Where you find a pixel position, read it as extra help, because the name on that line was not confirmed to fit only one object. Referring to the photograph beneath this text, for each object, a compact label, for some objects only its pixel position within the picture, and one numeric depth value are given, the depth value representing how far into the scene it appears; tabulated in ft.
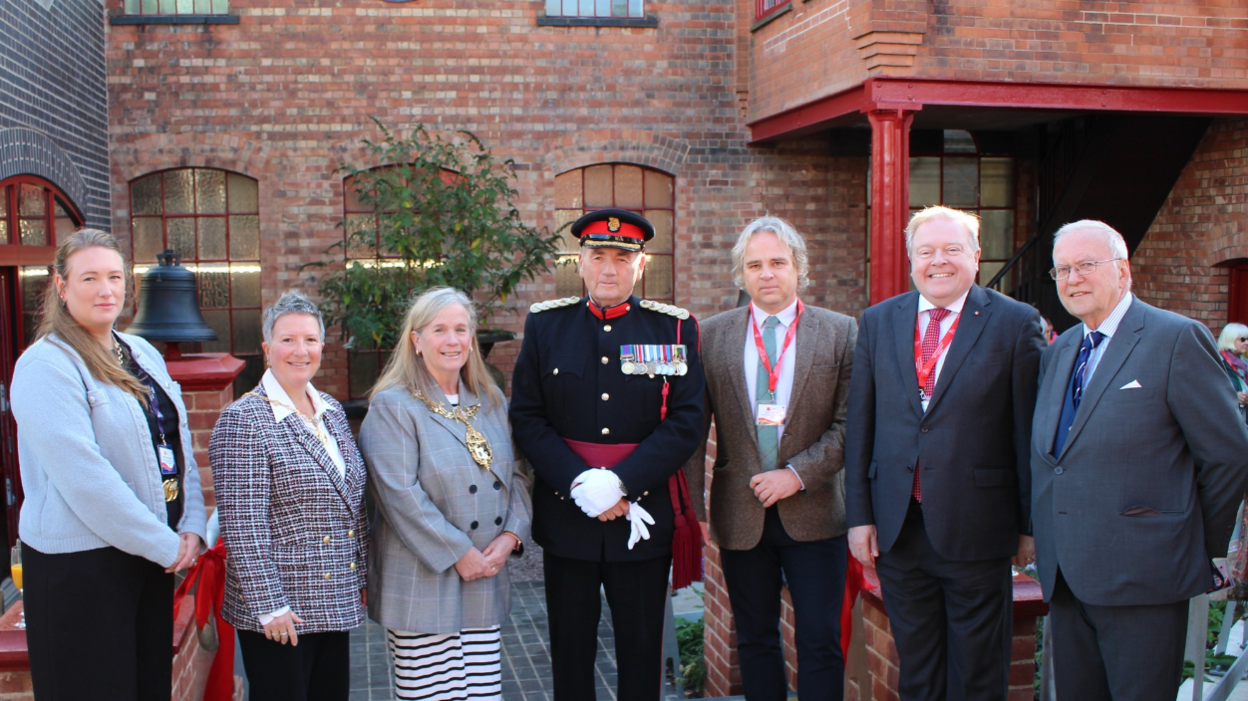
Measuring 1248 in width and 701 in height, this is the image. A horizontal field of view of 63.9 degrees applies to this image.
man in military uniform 11.16
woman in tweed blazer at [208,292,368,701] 9.75
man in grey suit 9.22
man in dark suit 10.25
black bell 15.88
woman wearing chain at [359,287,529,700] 10.80
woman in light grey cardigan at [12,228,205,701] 9.16
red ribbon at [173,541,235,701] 10.05
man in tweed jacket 11.39
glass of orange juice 10.27
